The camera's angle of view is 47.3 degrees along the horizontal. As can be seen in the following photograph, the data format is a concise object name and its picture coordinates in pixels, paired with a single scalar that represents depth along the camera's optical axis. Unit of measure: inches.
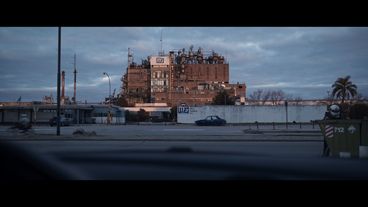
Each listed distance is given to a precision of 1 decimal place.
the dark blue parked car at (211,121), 2053.4
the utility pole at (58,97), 1081.0
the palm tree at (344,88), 1641.2
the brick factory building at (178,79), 4279.0
